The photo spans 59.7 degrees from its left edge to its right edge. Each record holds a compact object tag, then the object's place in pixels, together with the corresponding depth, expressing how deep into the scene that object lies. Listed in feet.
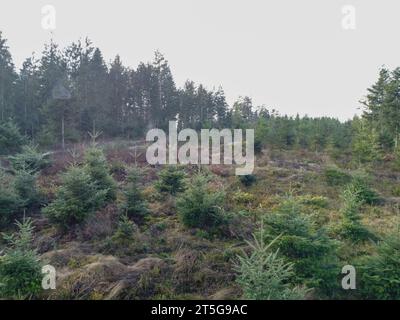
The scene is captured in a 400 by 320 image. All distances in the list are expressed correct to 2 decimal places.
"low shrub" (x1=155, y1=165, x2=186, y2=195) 42.89
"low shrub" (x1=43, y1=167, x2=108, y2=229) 31.91
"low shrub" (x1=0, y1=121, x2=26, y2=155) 72.38
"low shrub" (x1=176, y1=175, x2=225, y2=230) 32.81
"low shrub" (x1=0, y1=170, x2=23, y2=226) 33.91
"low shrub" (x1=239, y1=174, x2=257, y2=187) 53.09
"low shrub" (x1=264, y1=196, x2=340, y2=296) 23.45
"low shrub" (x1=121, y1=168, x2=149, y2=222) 34.78
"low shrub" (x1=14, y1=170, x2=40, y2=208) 37.47
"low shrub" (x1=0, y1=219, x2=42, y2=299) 22.46
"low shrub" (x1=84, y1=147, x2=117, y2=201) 38.14
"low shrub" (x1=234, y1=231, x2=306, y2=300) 18.99
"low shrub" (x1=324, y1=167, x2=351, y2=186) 55.36
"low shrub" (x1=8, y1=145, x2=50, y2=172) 46.34
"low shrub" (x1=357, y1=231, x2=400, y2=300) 23.09
